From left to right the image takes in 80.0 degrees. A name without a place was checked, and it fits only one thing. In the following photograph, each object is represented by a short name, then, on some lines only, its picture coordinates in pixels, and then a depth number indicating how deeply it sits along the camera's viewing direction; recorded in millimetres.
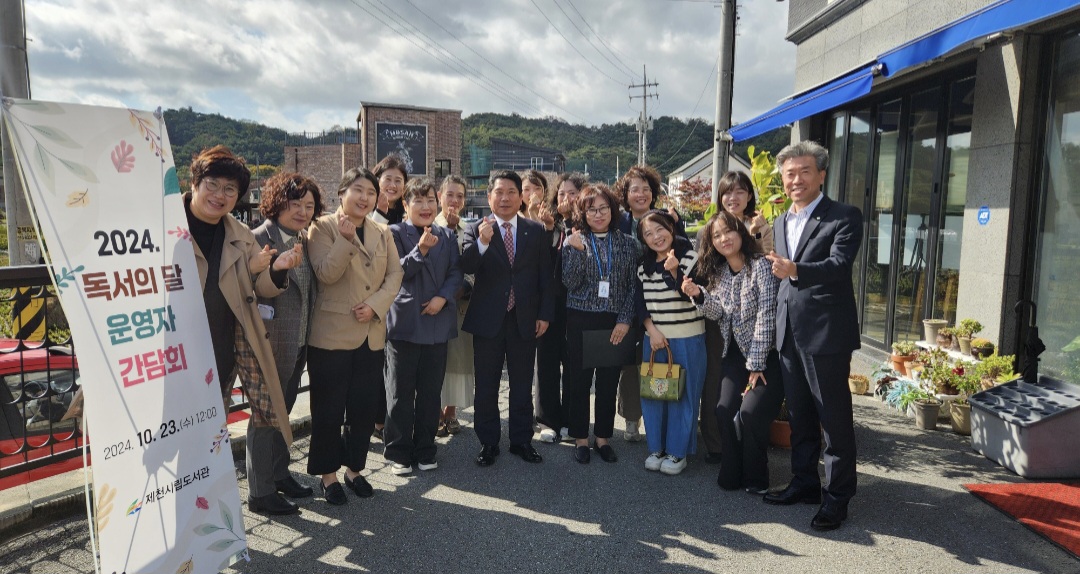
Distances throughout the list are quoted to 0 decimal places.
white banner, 2160
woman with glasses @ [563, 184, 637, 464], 4293
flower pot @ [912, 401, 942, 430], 5007
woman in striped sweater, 4176
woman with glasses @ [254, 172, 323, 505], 3502
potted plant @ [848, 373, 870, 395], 6113
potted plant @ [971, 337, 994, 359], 5027
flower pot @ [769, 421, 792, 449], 4594
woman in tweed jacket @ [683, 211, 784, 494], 3787
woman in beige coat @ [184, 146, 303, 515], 3021
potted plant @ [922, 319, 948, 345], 5820
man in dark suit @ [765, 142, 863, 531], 3320
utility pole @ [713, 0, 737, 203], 7582
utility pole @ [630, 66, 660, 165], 38688
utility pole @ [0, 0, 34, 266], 4723
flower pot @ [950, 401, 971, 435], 4855
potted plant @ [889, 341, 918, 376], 6023
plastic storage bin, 3979
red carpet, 3219
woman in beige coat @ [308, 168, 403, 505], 3547
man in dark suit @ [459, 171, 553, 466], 4297
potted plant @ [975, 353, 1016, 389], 4777
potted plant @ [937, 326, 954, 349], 5492
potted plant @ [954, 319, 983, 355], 5309
